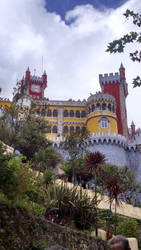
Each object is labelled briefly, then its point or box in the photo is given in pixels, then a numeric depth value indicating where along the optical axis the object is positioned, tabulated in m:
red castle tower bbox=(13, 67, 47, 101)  62.72
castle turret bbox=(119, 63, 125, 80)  58.81
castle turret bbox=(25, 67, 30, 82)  64.97
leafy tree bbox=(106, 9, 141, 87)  8.08
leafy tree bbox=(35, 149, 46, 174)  24.06
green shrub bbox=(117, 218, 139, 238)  16.47
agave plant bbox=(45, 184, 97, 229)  12.80
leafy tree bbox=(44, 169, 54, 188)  18.09
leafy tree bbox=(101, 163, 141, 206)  27.77
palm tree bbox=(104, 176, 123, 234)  16.19
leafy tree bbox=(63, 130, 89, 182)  31.70
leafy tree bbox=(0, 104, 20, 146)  29.31
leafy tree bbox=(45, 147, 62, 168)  29.84
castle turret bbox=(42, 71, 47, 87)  66.11
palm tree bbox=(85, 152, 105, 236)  18.59
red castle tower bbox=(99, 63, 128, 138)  53.03
